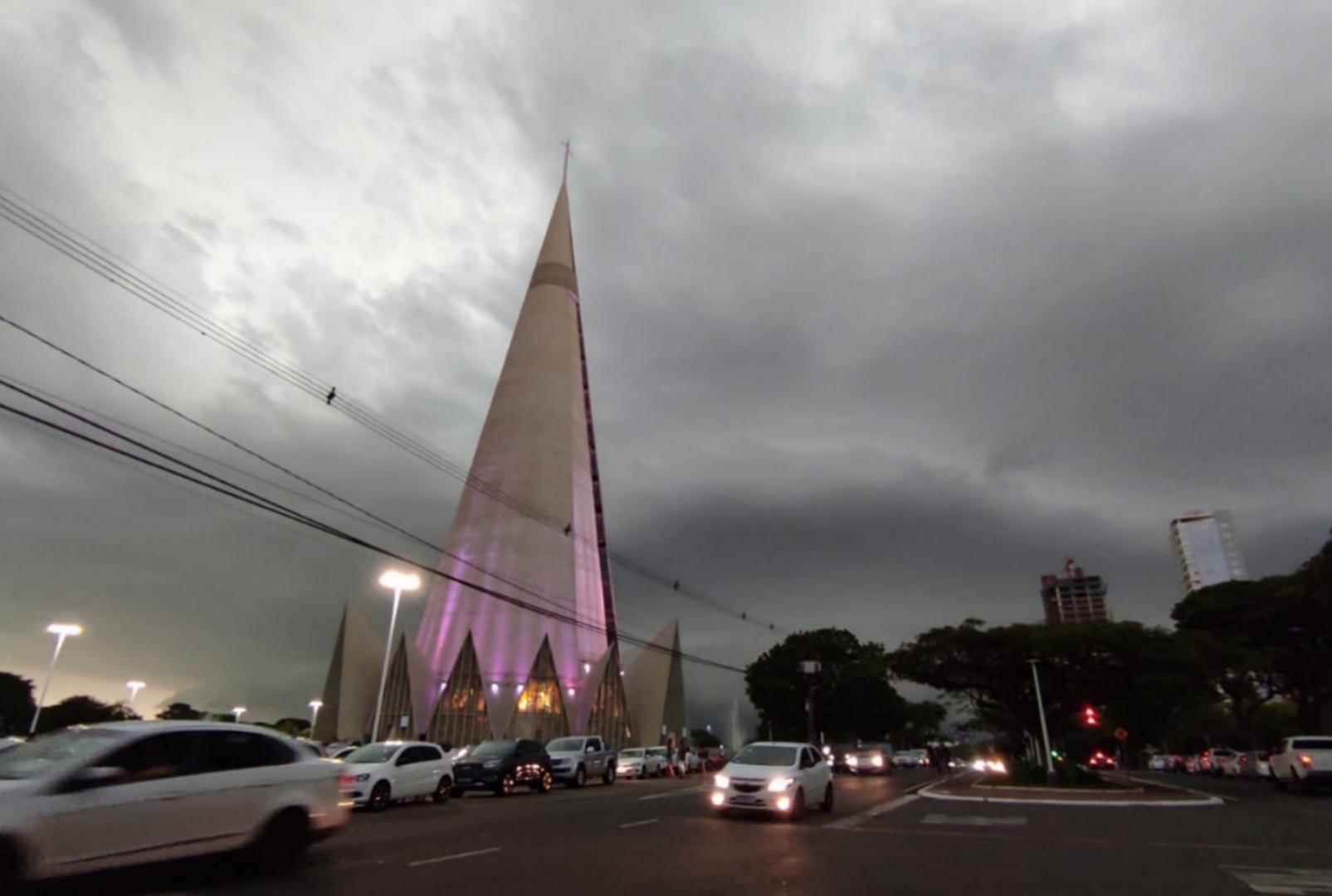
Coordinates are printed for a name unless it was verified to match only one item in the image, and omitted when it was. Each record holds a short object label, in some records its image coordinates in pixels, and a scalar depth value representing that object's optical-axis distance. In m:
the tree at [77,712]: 56.53
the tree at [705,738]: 106.44
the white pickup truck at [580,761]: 25.81
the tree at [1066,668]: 31.91
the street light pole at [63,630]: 33.66
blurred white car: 6.35
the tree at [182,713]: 61.72
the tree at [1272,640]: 41.16
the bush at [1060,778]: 29.86
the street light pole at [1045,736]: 31.65
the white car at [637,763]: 35.00
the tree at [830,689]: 71.56
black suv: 22.11
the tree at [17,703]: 57.62
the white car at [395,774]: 16.84
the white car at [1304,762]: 25.36
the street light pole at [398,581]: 30.02
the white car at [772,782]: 13.71
